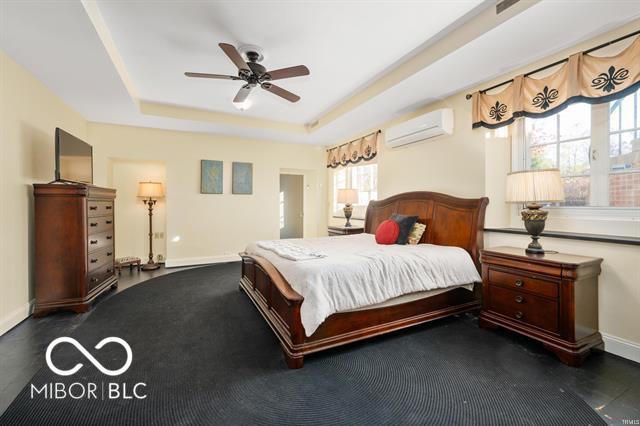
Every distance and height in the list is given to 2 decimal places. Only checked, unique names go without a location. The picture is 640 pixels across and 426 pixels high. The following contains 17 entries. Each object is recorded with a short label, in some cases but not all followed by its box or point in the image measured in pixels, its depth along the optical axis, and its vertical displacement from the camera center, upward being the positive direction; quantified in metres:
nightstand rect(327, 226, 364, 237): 4.80 -0.32
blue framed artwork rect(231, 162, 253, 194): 5.61 +0.65
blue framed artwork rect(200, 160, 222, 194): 5.34 +0.66
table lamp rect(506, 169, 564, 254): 2.23 +0.15
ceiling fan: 2.50 +1.30
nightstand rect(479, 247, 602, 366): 2.02 -0.68
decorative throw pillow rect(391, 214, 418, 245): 3.31 -0.16
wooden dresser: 2.85 -0.38
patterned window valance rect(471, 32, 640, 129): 2.05 +1.05
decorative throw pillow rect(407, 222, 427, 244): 3.37 -0.26
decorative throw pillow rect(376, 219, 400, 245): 3.30 -0.25
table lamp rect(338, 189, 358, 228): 5.04 +0.24
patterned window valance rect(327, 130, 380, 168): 4.86 +1.13
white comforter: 2.01 -0.51
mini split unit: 3.45 +1.09
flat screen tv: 2.97 +0.60
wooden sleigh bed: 2.04 -0.80
